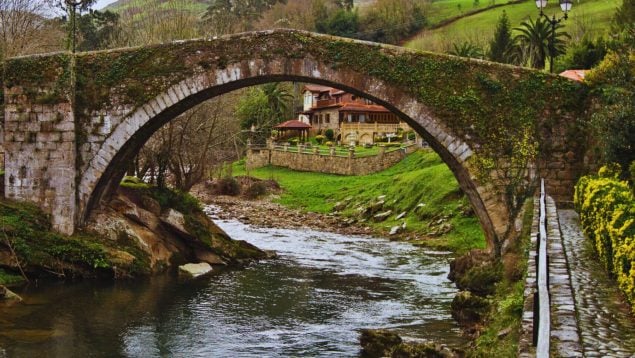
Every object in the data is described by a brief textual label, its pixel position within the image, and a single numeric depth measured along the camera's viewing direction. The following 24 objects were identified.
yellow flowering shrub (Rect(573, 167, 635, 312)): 8.30
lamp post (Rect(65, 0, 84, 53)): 19.89
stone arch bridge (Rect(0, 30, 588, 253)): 18.27
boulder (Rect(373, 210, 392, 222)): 32.98
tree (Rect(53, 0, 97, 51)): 20.06
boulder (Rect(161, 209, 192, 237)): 22.12
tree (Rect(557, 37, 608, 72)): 30.94
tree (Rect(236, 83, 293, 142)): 61.59
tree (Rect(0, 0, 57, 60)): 31.62
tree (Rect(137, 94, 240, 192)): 26.05
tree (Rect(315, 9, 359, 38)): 81.94
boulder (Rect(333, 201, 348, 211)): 38.66
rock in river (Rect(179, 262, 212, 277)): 20.39
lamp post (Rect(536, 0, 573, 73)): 20.42
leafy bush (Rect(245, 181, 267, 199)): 46.25
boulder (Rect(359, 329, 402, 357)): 12.58
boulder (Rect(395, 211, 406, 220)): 31.98
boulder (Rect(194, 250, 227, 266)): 22.22
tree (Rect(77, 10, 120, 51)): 48.66
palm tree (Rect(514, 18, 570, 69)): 43.77
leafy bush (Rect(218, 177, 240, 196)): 47.44
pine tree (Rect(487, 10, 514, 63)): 52.44
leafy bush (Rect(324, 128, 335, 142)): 67.94
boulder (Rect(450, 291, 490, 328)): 14.22
